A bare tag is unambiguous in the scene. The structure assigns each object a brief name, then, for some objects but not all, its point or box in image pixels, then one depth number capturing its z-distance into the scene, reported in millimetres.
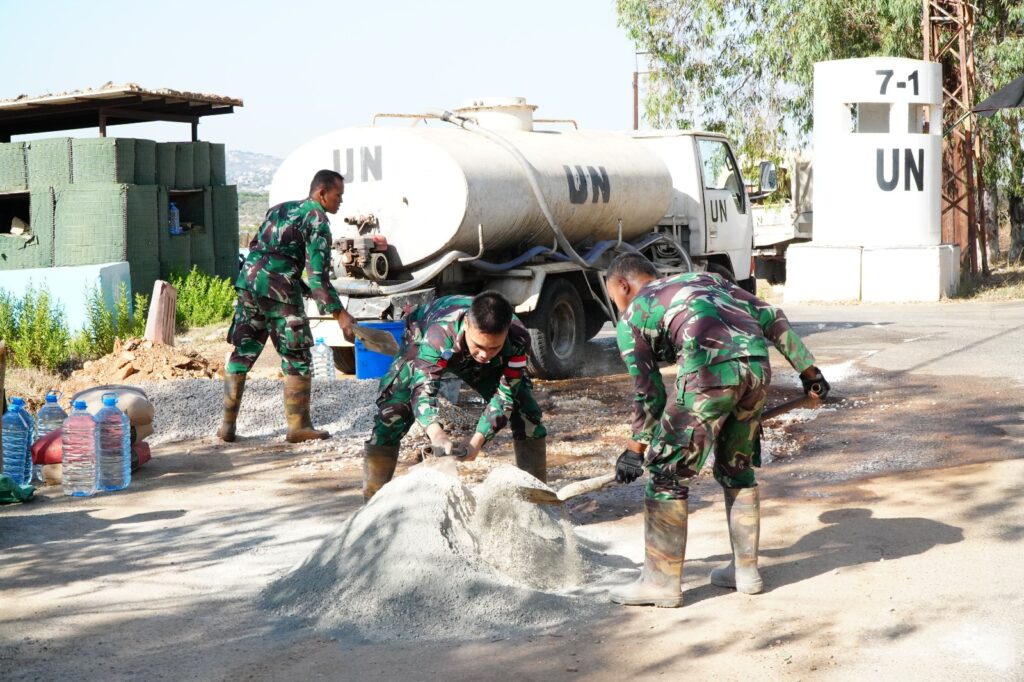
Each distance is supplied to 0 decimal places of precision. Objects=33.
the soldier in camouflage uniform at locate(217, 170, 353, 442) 7938
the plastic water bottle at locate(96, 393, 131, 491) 7070
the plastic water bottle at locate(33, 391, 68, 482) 7609
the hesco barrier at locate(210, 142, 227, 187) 18469
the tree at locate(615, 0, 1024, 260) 25031
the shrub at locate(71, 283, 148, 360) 12633
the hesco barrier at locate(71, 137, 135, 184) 15914
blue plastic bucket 9727
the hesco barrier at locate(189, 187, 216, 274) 17812
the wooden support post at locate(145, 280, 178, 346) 12445
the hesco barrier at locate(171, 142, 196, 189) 17547
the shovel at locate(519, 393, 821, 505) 5133
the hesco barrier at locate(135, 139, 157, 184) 16547
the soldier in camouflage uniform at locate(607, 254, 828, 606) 4516
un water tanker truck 10359
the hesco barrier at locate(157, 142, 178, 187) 17078
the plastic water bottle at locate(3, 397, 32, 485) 6875
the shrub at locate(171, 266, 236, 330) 16328
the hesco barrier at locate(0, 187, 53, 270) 16328
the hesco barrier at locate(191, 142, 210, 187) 18047
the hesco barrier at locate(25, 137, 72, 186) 16188
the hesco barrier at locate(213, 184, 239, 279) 18562
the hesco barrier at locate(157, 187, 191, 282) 16750
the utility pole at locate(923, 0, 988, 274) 20844
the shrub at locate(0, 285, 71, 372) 12203
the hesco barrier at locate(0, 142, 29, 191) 16609
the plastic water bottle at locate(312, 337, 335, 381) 10711
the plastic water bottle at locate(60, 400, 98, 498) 6910
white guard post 19203
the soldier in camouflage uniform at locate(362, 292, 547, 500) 5059
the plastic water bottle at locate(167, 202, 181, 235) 17422
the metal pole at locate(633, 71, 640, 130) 36094
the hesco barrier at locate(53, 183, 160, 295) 15828
